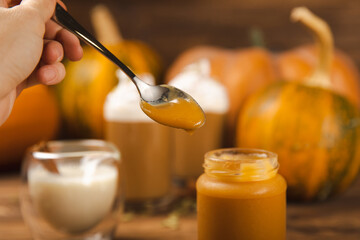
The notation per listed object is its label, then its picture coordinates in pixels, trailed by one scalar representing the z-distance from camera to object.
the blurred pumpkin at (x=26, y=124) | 0.82
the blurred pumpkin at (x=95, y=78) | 0.85
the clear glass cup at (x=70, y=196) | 0.60
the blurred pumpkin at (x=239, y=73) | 0.82
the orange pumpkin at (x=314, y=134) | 0.68
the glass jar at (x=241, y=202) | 0.49
